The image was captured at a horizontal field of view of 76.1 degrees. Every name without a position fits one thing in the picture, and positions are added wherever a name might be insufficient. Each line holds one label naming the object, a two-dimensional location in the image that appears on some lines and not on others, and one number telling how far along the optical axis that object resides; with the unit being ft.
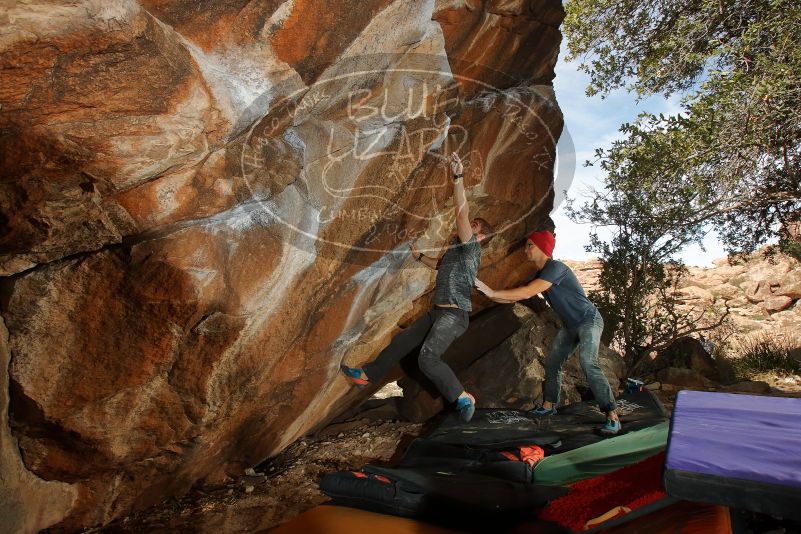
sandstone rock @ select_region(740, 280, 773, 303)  52.80
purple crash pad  5.01
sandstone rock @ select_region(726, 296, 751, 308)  53.47
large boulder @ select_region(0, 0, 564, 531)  9.55
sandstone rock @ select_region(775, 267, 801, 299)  50.37
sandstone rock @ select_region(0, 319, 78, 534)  10.87
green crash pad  11.88
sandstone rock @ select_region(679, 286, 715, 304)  54.39
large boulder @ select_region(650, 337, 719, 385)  29.81
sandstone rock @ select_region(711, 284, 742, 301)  55.58
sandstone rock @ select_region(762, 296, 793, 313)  49.83
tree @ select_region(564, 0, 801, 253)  16.15
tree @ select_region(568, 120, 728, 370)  28.40
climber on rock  15.94
